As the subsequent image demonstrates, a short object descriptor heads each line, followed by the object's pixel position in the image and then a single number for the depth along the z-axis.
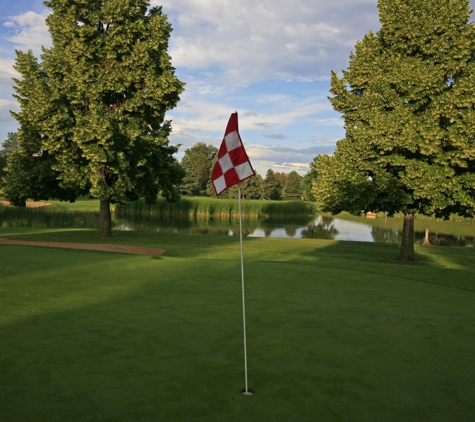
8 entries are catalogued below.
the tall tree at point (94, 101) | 20.86
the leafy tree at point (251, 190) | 88.88
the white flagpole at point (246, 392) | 3.81
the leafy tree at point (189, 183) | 95.81
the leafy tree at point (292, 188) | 114.88
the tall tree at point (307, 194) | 96.90
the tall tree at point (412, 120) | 15.54
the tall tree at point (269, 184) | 101.12
